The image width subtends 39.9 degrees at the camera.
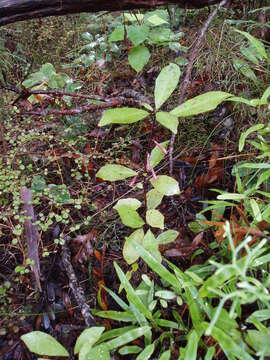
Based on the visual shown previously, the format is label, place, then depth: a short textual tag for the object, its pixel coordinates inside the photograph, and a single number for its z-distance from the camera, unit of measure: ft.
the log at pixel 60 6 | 4.54
